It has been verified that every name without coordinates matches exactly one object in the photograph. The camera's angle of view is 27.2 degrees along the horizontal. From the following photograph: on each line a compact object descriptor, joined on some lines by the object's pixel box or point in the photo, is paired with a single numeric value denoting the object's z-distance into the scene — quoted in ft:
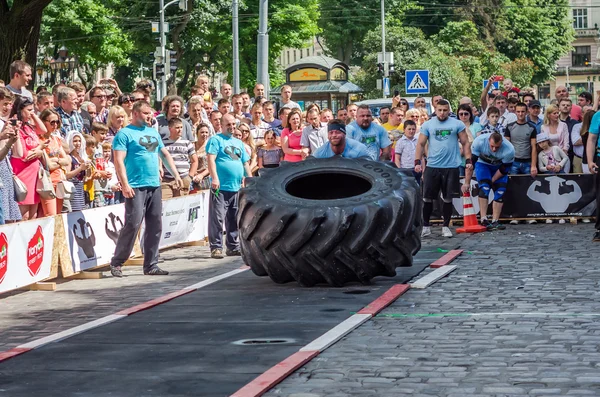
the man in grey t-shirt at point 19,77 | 47.57
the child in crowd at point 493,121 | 62.13
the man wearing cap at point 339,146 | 43.47
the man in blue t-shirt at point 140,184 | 44.11
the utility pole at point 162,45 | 162.09
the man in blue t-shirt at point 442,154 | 54.75
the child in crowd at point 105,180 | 50.29
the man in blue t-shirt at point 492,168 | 58.90
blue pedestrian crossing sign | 103.55
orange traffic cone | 57.41
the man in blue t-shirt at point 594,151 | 50.01
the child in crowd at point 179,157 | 53.67
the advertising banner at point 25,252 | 38.91
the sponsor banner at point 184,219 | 52.24
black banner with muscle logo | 62.49
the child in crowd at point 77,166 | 47.44
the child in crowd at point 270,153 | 58.44
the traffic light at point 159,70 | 157.38
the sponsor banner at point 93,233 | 44.11
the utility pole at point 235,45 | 145.89
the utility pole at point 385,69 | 187.74
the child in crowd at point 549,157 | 62.90
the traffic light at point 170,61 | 157.69
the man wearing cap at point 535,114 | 65.31
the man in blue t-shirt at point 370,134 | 50.67
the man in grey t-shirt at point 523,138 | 61.98
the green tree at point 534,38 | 284.61
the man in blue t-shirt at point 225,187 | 49.75
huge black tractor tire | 36.58
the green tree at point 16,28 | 62.18
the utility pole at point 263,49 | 90.68
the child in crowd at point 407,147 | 59.88
